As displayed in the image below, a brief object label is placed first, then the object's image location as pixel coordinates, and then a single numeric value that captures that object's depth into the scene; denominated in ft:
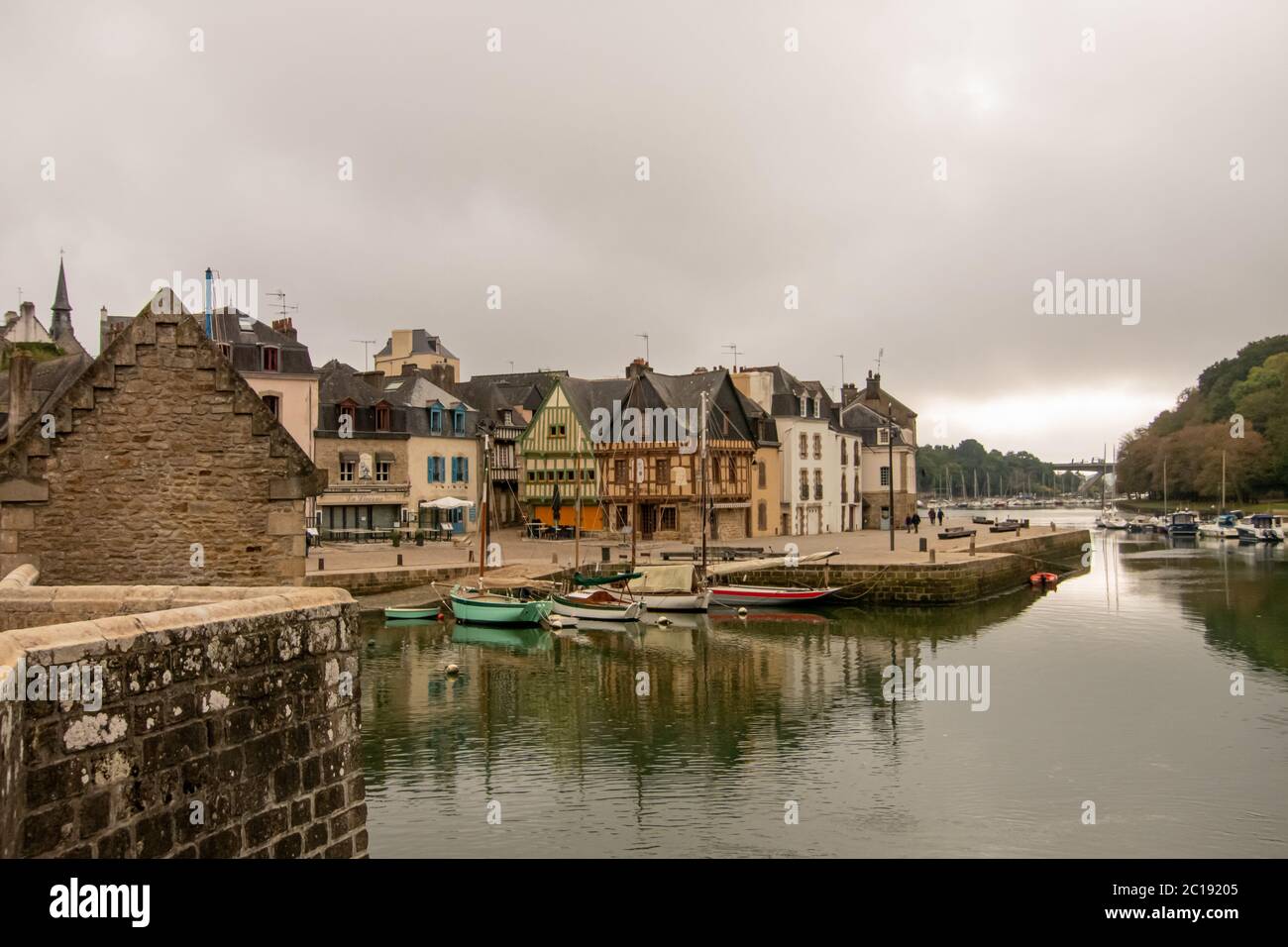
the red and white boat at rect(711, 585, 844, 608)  130.41
